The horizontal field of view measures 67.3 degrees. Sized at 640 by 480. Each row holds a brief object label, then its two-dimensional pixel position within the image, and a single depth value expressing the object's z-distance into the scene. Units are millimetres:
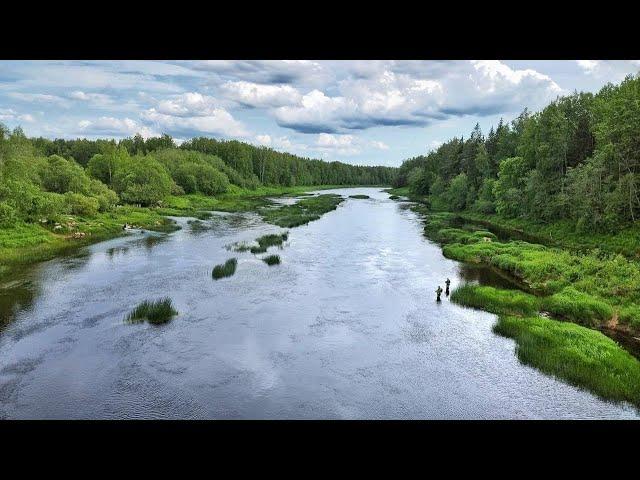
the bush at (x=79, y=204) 66062
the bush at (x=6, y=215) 49997
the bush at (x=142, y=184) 90938
